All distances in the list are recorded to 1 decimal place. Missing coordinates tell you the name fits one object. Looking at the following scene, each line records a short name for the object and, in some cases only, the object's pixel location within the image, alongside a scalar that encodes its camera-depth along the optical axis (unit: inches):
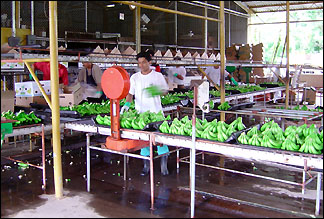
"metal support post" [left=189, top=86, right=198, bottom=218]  147.9
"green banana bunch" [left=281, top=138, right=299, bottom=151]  137.3
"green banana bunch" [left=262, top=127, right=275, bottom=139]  153.9
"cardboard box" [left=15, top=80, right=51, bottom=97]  259.8
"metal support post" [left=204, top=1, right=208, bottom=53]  590.0
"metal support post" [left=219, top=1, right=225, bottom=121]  263.1
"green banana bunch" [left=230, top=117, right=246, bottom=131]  172.1
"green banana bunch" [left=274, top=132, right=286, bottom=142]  151.0
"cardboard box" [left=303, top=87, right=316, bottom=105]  564.2
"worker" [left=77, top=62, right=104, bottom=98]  304.5
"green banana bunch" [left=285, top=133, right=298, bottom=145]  143.6
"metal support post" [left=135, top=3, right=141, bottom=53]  374.0
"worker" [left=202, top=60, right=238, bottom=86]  387.2
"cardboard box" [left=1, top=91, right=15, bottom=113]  225.6
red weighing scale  166.9
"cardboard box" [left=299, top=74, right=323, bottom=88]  644.3
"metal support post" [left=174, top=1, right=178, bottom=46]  548.4
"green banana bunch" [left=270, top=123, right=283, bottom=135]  161.8
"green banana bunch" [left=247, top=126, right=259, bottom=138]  157.9
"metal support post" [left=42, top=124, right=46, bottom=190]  188.2
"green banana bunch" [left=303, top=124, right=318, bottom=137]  159.6
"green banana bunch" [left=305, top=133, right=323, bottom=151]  134.2
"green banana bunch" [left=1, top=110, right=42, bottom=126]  194.1
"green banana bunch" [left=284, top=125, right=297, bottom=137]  158.9
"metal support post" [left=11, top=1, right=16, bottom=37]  268.5
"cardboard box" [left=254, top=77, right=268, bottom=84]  582.3
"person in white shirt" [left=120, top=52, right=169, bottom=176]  203.0
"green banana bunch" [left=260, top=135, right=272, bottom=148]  142.6
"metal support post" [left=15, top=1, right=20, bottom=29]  278.4
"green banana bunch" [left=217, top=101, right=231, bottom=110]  251.6
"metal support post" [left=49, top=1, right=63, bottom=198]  163.0
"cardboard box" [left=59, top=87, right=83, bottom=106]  263.0
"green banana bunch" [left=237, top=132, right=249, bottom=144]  147.6
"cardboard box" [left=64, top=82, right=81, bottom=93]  271.4
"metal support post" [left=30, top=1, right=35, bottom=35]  300.4
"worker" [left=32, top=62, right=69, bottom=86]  290.7
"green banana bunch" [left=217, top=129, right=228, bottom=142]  149.7
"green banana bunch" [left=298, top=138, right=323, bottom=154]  132.4
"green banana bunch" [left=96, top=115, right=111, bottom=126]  187.5
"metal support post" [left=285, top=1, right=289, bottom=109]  333.3
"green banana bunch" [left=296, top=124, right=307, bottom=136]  161.0
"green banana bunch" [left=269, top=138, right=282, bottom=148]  141.2
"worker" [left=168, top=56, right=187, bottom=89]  393.7
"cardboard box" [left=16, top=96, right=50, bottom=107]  261.0
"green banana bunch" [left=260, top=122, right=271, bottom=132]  171.9
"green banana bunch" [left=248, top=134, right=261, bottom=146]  145.2
